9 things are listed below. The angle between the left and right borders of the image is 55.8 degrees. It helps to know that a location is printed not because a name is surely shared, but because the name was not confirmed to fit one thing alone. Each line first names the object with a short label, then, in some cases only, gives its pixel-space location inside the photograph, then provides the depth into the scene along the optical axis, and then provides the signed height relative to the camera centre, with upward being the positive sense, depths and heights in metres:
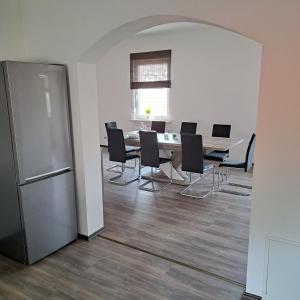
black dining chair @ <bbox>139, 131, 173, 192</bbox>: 4.54 -0.84
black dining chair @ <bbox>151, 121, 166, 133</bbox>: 6.06 -0.59
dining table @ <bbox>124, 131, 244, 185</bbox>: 4.38 -0.74
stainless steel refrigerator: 2.40 -0.55
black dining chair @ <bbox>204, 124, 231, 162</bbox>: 4.94 -0.67
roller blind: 6.56 +0.68
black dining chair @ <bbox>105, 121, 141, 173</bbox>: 5.47 -0.97
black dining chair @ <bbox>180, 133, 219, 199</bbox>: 4.11 -0.81
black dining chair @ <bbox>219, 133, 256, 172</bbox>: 4.29 -1.01
